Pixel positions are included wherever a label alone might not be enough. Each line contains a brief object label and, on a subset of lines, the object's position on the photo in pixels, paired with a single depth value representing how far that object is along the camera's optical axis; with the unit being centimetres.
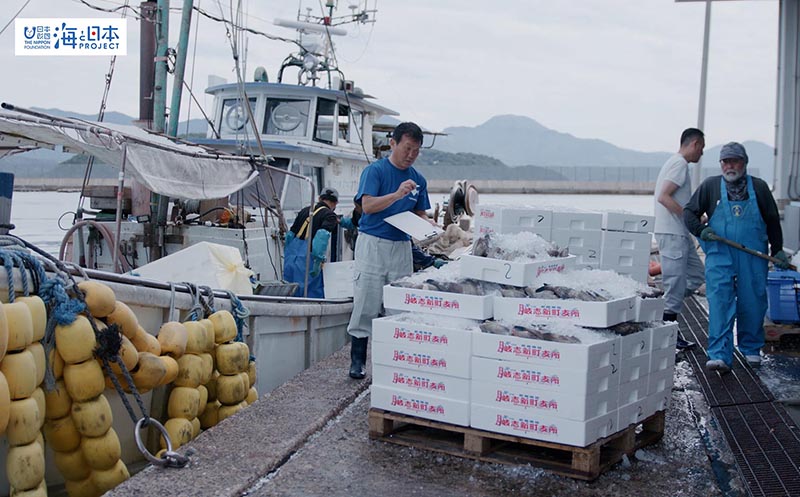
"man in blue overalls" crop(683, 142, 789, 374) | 662
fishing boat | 575
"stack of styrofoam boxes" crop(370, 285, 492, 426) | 429
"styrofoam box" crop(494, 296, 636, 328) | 412
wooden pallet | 399
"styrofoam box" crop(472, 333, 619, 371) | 392
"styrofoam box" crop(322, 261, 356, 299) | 901
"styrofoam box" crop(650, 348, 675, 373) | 461
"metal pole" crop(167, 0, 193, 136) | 1016
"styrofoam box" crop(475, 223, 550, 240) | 633
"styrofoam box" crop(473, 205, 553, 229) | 642
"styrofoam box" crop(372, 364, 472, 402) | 429
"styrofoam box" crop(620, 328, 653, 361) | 425
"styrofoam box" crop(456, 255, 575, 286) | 446
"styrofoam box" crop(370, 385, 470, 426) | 429
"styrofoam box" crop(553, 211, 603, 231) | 668
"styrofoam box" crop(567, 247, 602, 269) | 669
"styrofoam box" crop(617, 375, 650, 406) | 428
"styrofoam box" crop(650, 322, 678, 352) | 459
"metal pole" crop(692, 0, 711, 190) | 1722
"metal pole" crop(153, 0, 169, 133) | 1020
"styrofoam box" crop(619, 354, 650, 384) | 426
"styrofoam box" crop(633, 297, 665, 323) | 447
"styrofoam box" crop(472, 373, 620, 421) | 395
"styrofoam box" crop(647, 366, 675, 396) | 460
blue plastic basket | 754
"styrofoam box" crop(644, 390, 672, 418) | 457
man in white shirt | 718
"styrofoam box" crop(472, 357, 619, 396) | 393
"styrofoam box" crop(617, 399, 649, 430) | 426
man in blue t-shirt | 546
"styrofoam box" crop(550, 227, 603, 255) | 671
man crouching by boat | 890
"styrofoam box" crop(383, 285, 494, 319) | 439
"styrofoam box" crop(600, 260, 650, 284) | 688
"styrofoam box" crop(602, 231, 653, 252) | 682
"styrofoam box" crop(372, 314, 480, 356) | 426
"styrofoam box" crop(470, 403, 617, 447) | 396
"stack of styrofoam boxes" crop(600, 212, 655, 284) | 683
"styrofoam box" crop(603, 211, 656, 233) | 685
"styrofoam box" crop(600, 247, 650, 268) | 684
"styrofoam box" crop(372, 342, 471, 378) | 427
